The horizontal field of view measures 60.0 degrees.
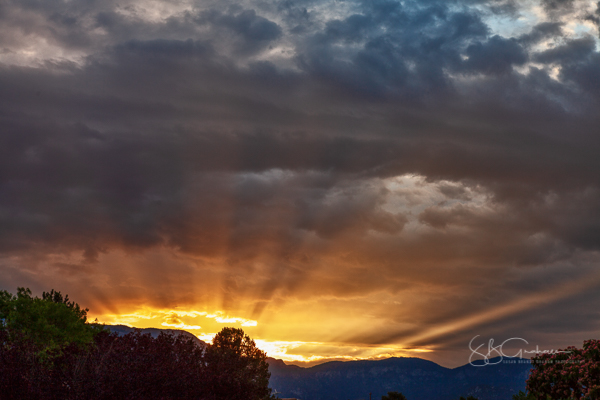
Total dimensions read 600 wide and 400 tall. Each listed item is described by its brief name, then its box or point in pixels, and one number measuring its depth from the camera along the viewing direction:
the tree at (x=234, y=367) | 37.44
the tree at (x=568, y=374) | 35.75
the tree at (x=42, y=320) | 53.16
